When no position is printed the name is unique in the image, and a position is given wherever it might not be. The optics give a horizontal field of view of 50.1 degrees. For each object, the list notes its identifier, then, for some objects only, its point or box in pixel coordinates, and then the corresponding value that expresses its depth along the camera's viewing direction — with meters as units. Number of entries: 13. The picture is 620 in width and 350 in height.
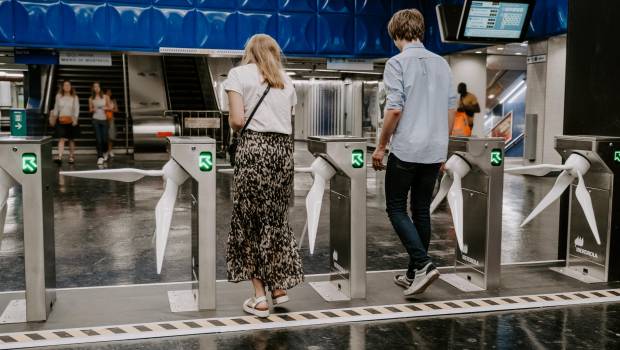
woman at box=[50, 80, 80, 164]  12.40
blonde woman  3.46
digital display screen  8.86
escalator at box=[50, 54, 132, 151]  16.50
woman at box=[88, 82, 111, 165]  12.68
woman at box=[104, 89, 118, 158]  13.61
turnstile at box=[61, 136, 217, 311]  3.55
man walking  3.77
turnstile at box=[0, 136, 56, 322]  3.36
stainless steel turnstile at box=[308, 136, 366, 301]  3.83
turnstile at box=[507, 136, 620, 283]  4.32
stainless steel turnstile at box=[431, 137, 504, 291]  4.06
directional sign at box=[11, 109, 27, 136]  14.12
